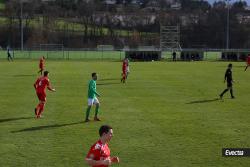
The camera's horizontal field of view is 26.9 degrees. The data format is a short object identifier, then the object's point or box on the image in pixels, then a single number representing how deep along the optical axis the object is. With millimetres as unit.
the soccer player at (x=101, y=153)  8367
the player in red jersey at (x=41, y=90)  20688
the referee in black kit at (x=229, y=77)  27525
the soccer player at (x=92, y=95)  19547
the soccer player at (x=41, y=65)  42781
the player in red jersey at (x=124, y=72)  35750
